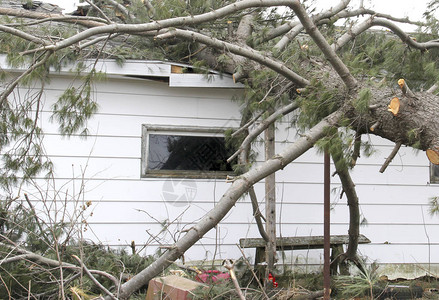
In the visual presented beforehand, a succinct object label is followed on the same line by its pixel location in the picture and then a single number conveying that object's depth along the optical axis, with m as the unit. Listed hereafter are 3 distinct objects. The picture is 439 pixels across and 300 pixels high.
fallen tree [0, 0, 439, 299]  3.82
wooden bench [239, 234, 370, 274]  6.10
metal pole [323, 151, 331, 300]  4.49
